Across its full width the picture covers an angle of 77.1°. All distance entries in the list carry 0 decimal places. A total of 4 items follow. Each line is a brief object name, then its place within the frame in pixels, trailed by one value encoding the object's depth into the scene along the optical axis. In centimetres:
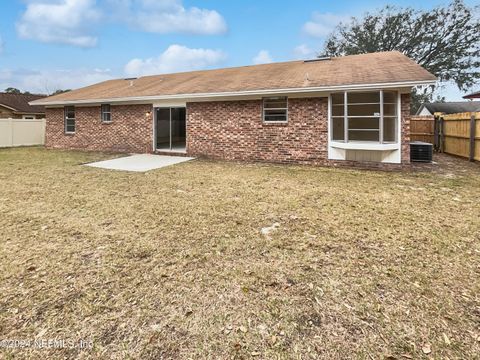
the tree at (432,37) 2517
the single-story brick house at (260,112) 951
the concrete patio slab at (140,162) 996
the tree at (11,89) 5511
